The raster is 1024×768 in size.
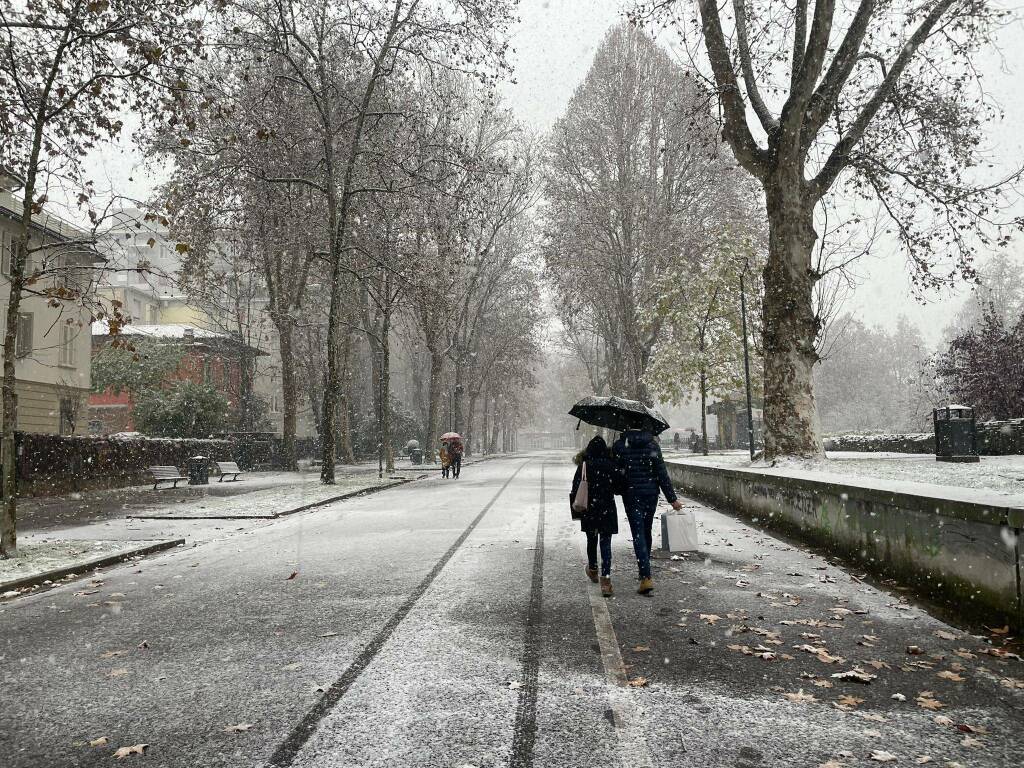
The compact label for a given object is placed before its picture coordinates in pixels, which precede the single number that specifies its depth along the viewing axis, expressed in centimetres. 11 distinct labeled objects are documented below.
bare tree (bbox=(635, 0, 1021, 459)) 1565
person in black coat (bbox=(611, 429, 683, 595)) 742
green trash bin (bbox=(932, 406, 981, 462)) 1777
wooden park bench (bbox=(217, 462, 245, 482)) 2594
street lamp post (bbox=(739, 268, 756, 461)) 2073
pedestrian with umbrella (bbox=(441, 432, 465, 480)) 2853
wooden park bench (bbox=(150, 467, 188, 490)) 2197
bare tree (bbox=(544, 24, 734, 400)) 3381
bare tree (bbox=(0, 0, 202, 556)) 967
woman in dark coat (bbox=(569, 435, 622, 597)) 739
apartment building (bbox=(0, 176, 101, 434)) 2952
